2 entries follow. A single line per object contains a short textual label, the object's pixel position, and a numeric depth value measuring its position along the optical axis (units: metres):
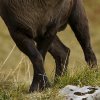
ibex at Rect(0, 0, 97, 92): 17.86
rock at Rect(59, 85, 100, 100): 15.74
